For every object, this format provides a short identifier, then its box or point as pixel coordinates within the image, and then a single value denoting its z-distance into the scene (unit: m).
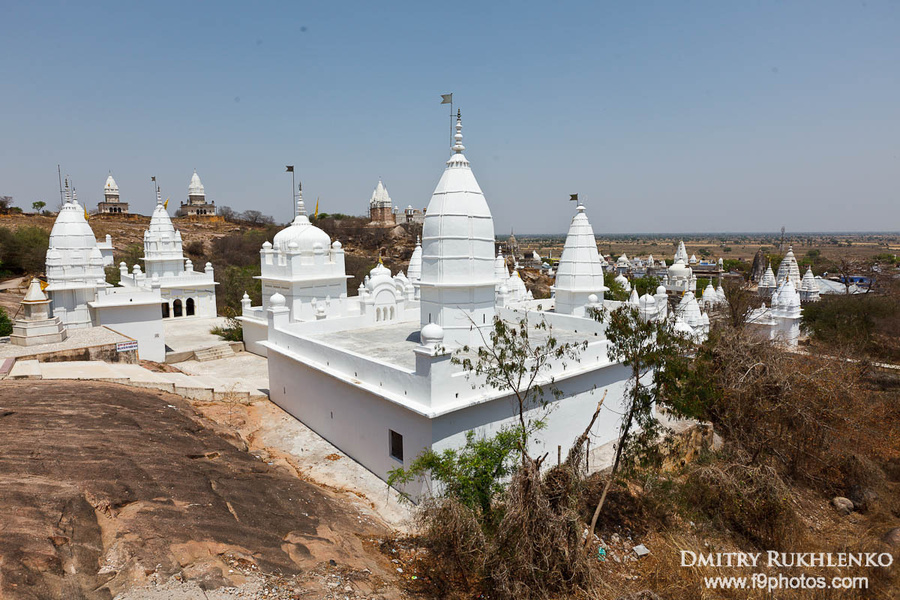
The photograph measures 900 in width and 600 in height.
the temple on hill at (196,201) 85.50
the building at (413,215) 93.00
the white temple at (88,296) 22.42
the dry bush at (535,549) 7.81
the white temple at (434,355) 11.29
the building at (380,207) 88.06
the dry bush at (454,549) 8.20
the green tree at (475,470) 9.08
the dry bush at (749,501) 10.62
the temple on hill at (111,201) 76.81
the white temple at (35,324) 17.83
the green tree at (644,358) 10.32
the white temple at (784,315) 32.12
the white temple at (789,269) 45.28
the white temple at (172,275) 32.06
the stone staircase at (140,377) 14.33
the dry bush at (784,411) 13.38
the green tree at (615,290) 33.73
